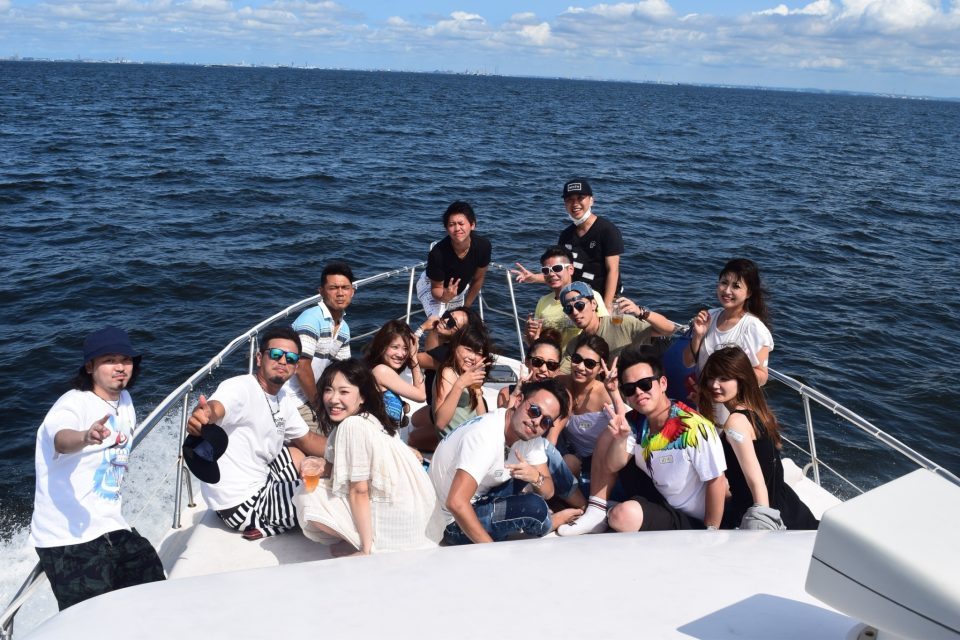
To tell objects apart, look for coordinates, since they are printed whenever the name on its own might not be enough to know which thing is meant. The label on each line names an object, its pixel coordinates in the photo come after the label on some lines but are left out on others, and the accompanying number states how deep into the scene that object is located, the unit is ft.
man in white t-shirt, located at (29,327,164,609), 11.12
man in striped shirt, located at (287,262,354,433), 16.70
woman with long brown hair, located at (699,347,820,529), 12.76
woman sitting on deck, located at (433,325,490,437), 15.66
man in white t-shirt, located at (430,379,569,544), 12.06
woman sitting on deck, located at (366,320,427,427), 16.17
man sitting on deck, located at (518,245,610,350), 18.48
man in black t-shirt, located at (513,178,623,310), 20.30
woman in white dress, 12.02
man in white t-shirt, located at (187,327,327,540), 13.53
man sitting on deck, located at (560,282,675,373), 17.08
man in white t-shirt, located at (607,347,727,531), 12.51
